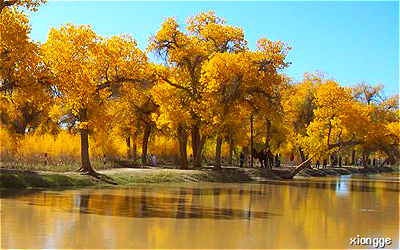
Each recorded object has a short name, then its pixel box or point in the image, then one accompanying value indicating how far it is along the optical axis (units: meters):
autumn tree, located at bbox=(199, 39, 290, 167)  33.56
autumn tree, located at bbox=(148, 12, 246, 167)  35.31
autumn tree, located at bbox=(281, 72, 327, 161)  53.19
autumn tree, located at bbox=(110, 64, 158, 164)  38.08
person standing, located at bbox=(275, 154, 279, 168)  56.55
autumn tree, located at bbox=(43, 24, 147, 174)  23.40
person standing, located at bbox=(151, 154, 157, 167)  41.19
